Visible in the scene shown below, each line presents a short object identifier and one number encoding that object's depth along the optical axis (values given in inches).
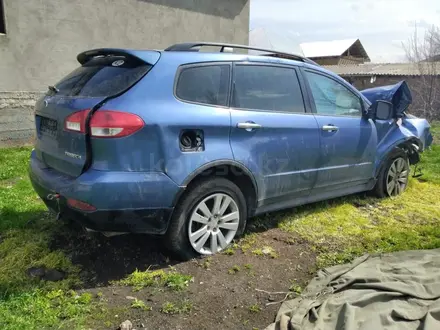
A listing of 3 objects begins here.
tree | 714.8
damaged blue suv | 120.2
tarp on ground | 102.4
